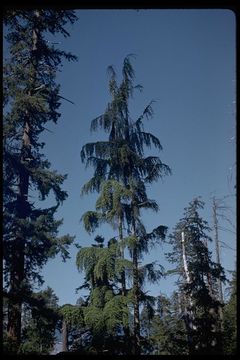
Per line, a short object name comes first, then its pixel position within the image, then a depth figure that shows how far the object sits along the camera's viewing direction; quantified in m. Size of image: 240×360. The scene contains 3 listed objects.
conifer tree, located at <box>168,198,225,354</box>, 11.70
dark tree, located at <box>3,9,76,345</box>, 10.34
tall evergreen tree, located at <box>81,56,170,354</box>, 12.12
